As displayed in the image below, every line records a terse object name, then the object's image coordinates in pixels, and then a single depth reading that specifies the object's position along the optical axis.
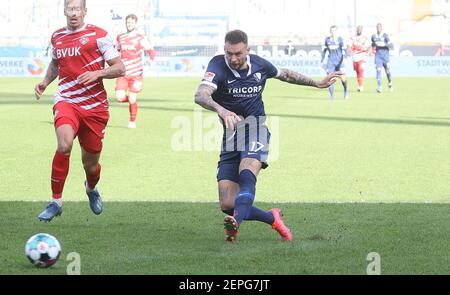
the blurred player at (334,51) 31.03
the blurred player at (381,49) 34.78
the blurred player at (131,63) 20.00
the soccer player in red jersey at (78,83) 9.50
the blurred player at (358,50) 33.25
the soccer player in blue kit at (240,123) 8.37
